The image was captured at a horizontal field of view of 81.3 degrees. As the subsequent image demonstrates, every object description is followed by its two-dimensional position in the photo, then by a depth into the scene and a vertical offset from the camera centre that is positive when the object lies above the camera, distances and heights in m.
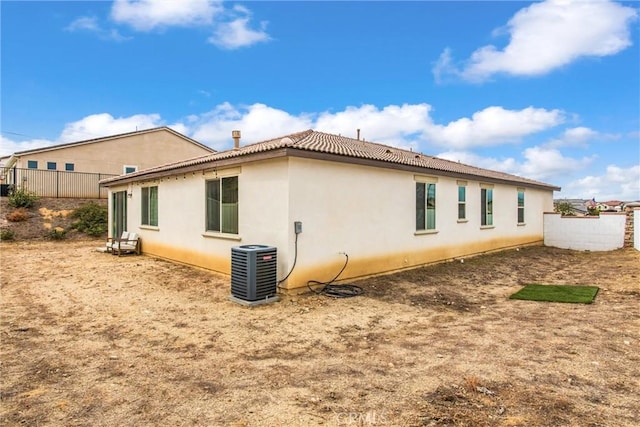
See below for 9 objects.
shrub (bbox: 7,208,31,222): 18.38 -0.23
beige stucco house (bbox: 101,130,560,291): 7.61 +0.07
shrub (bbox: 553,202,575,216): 25.43 +0.21
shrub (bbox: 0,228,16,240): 16.86 -1.04
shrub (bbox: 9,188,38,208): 19.56 +0.66
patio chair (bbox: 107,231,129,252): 13.54 -1.09
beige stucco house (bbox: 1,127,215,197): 22.36 +3.39
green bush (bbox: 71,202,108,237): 19.08 -0.42
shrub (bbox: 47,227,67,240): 17.95 -1.10
